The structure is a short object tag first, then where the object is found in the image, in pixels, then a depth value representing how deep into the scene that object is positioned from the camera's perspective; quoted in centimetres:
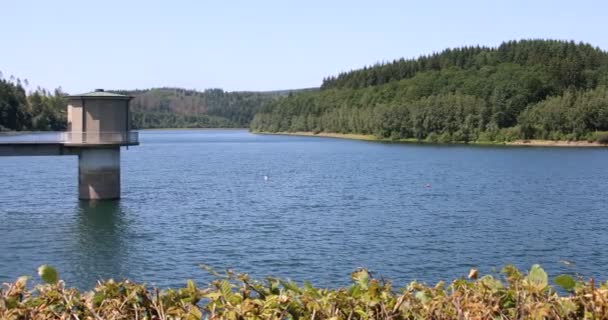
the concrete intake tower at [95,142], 6022
